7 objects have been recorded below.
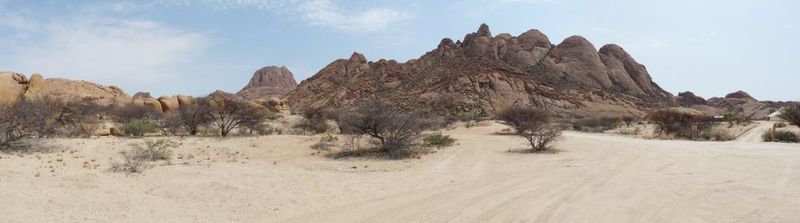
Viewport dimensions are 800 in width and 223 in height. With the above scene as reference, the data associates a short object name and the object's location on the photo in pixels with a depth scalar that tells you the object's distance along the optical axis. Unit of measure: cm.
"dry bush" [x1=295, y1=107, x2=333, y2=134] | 2819
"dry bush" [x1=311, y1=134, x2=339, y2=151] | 1908
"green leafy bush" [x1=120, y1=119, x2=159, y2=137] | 2241
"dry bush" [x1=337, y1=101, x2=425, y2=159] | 1759
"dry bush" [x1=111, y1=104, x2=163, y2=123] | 3400
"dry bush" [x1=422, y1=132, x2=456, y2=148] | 2014
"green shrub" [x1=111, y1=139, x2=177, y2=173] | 1187
